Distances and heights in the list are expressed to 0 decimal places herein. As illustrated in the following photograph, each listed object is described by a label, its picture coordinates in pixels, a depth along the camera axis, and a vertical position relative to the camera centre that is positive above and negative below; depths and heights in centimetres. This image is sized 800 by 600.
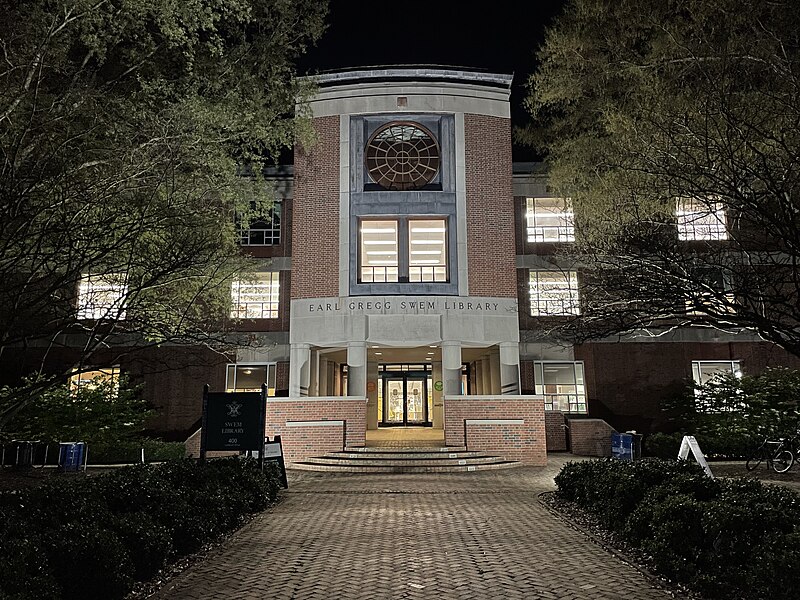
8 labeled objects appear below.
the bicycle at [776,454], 1508 -97
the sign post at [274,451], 1380 -75
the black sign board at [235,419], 1147 -3
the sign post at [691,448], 1171 -66
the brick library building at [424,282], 2084 +456
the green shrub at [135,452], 1862 -101
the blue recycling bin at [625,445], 1720 -84
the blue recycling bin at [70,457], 1653 -100
